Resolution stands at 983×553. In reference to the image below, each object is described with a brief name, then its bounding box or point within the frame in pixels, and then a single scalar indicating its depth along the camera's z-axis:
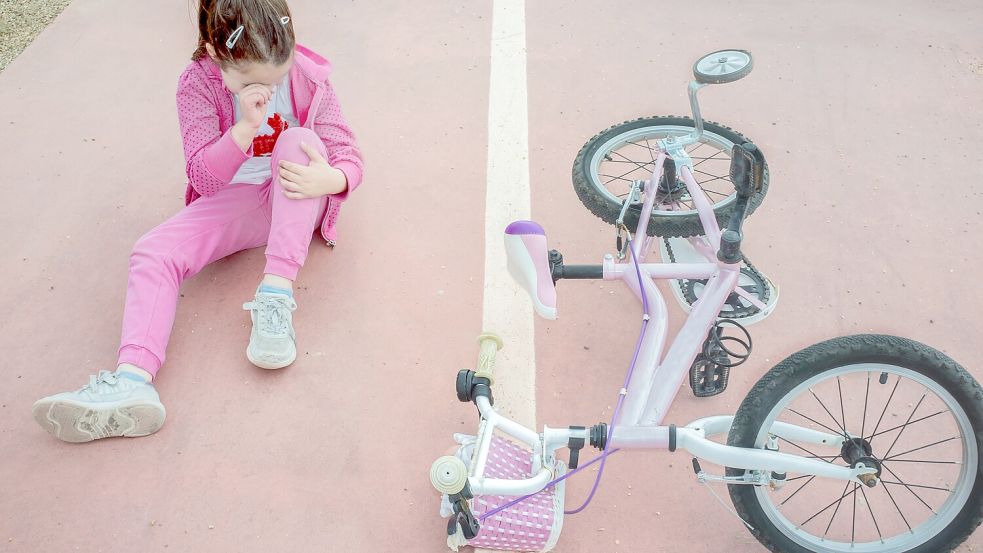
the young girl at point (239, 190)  2.37
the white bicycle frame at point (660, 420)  1.91
